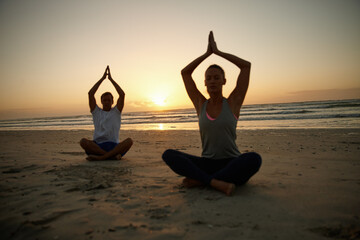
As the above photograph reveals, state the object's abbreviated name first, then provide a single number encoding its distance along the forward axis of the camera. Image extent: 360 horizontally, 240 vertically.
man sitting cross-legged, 5.30
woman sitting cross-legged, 2.81
